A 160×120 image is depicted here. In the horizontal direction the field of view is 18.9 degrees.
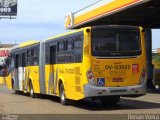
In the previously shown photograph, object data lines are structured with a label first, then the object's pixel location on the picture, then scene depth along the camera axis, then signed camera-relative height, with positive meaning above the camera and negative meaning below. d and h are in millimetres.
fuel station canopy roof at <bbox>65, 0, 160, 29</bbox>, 26080 +3147
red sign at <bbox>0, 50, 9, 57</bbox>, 77125 +2140
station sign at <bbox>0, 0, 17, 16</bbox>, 73294 +9112
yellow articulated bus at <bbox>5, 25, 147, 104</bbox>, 16766 +60
